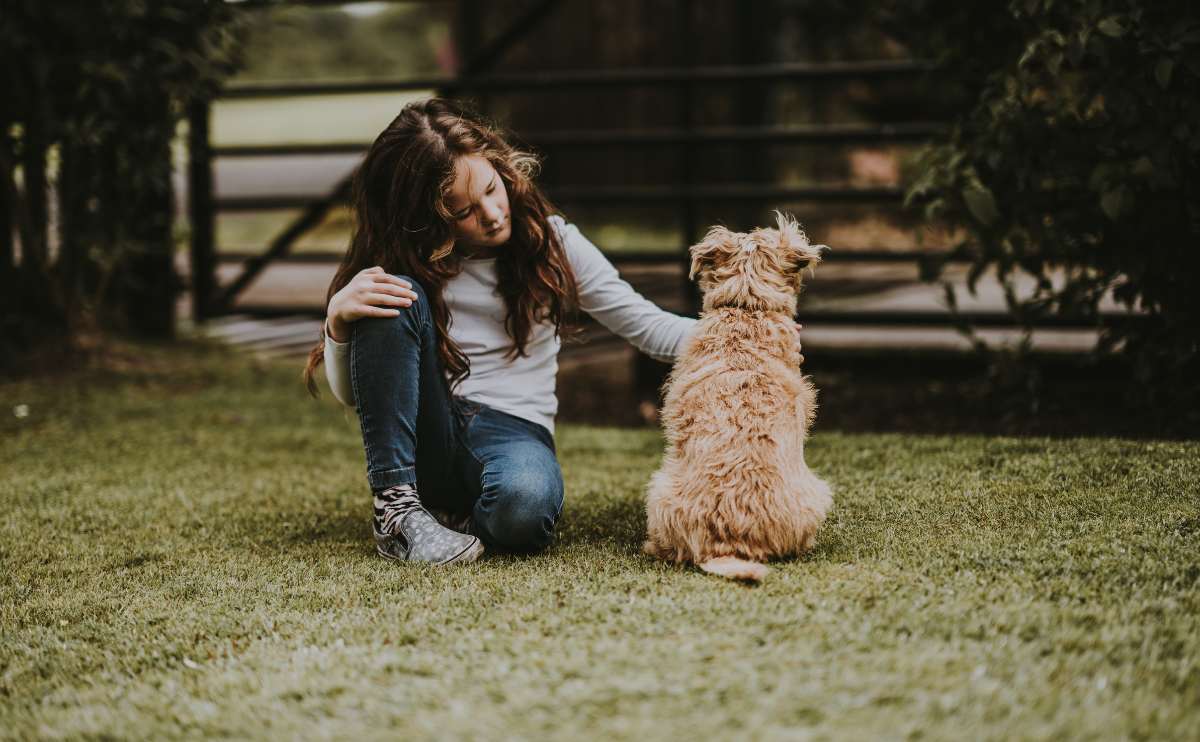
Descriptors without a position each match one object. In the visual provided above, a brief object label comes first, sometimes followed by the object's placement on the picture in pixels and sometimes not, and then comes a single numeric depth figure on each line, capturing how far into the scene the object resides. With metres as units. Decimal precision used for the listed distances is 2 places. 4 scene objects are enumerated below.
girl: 2.69
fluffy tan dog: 2.41
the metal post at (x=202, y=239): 7.49
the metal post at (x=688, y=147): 5.55
